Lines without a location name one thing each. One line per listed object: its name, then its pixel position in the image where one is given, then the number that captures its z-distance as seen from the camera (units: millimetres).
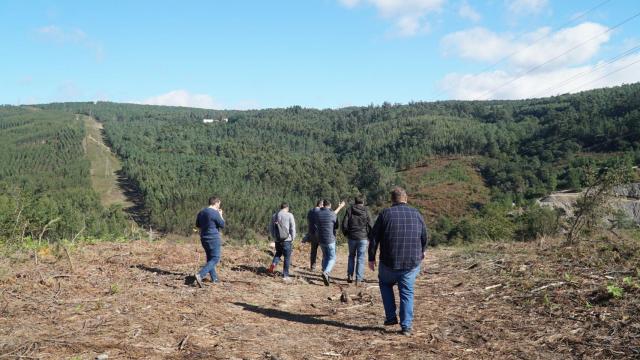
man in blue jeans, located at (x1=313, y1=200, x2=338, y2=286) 9578
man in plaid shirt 5824
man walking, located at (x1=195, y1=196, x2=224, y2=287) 8375
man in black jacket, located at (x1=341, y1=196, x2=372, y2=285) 9352
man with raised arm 9984
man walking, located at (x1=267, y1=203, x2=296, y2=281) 9422
